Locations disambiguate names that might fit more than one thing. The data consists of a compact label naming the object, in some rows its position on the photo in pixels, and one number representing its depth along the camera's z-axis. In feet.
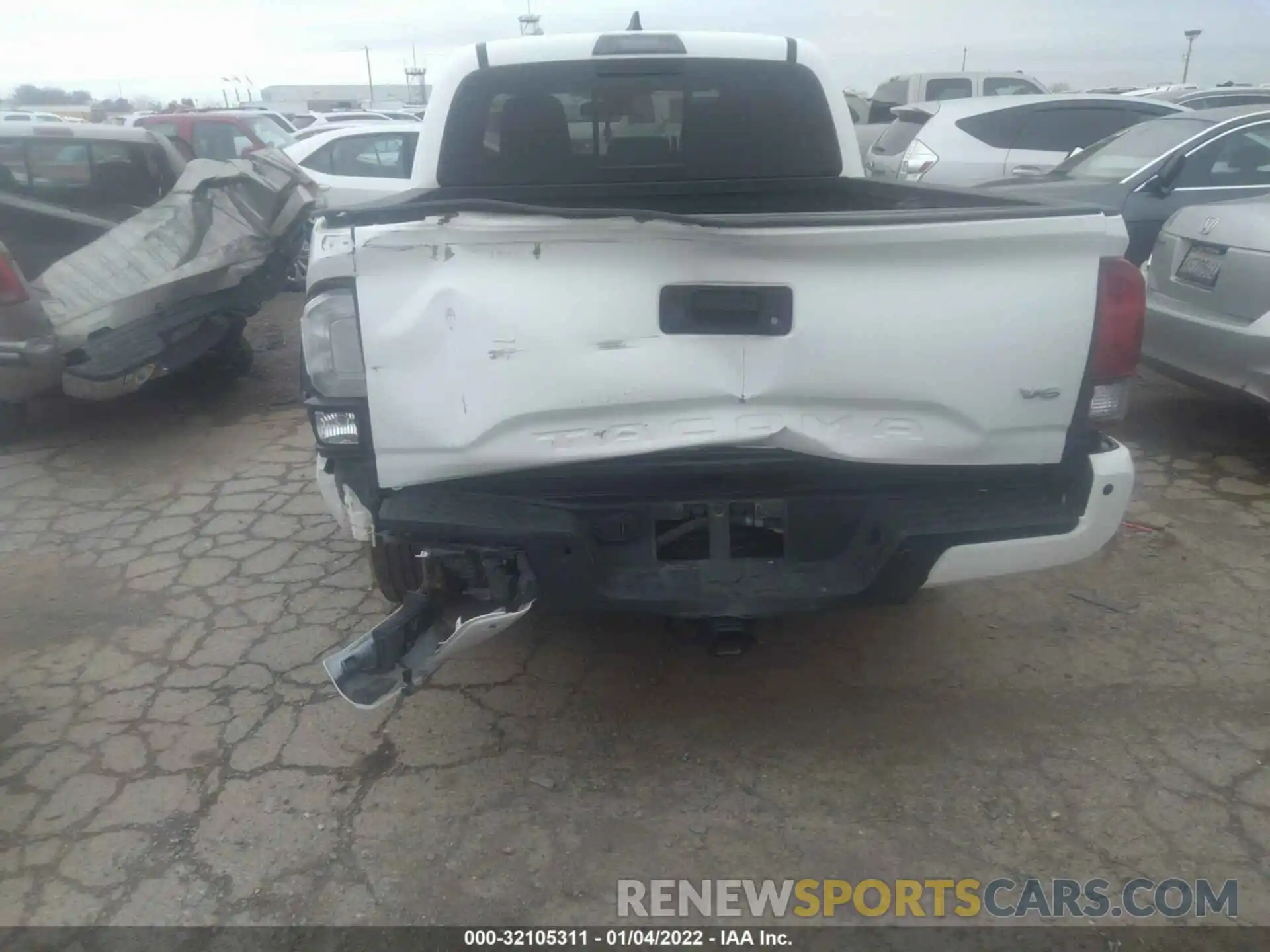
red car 41.16
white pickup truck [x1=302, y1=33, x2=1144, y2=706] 7.25
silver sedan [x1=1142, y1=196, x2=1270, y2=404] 14.53
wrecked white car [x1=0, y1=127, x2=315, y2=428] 16.84
